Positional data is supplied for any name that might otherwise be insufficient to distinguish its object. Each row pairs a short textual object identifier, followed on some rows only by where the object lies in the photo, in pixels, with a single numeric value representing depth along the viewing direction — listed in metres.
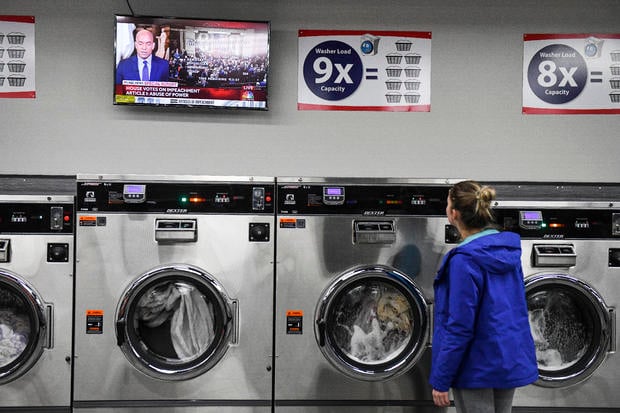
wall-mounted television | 3.39
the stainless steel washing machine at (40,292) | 2.76
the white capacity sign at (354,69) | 3.61
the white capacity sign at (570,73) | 3.67
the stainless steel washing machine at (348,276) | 2.81
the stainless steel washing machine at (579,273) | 2.88
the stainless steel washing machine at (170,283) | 2.76
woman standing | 1.97
